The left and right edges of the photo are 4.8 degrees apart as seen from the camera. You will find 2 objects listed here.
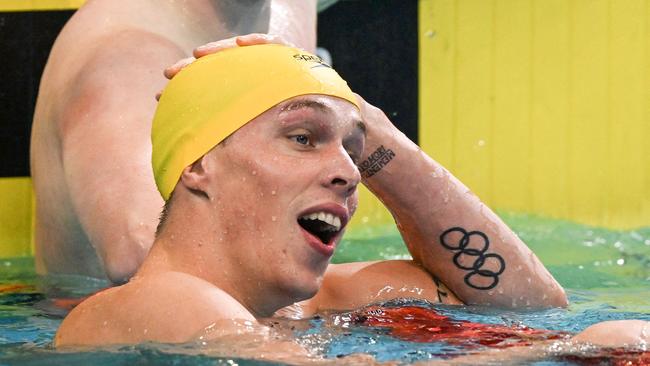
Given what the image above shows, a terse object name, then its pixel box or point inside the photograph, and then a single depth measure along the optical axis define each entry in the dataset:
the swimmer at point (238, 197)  6.53
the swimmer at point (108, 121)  6.95
